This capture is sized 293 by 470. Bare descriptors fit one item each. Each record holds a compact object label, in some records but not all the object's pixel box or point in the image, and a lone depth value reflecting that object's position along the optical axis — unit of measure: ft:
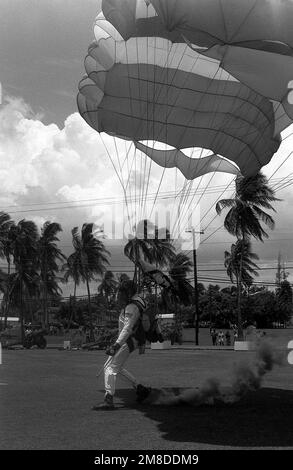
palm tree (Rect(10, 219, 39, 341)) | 191.72
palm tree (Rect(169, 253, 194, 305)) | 194.67
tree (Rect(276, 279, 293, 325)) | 281.74
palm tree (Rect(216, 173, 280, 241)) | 133.90
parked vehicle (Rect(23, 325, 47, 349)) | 133.47
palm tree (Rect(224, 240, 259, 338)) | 161.58
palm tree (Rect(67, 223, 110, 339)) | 194.29
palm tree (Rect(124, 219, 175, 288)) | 148.36
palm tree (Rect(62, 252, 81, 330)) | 196.95
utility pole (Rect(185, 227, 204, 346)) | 151.79
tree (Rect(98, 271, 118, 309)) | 289.53
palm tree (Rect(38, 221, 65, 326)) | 203.62
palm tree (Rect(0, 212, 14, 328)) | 191.21
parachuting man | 26.53
